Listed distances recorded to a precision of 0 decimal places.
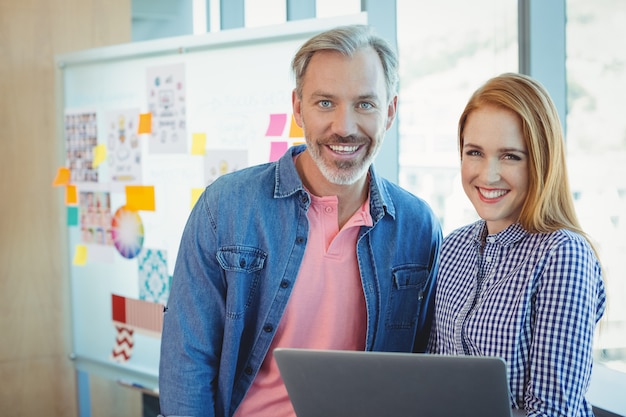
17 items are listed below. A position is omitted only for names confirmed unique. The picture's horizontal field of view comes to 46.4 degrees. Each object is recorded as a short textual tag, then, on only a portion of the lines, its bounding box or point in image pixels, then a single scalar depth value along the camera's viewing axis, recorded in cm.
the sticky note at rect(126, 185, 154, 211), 324
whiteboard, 282
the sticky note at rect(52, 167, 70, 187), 362
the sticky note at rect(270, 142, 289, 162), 275
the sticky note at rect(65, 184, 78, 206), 360
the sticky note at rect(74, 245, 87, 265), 359
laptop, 122
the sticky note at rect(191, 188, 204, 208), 305
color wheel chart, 331
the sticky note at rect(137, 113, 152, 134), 324
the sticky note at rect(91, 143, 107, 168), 346
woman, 137
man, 177
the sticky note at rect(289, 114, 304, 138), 271
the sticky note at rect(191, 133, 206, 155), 304
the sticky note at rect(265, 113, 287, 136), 276
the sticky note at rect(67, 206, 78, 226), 361
